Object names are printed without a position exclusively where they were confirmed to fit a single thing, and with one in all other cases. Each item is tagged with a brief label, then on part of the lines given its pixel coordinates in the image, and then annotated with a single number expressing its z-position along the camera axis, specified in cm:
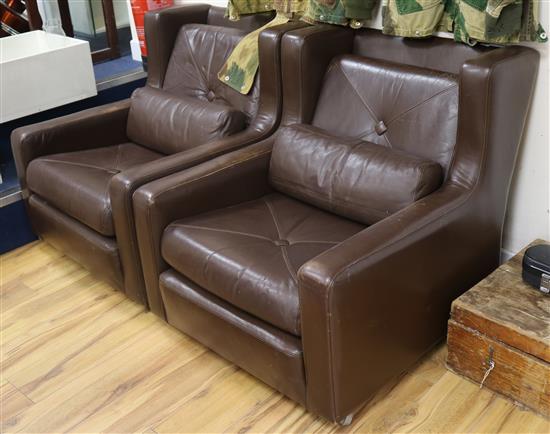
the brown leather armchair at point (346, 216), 177
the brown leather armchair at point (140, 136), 235
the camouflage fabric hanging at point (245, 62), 258
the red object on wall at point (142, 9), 316
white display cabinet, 281
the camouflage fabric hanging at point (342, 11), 232
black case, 192
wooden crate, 184
